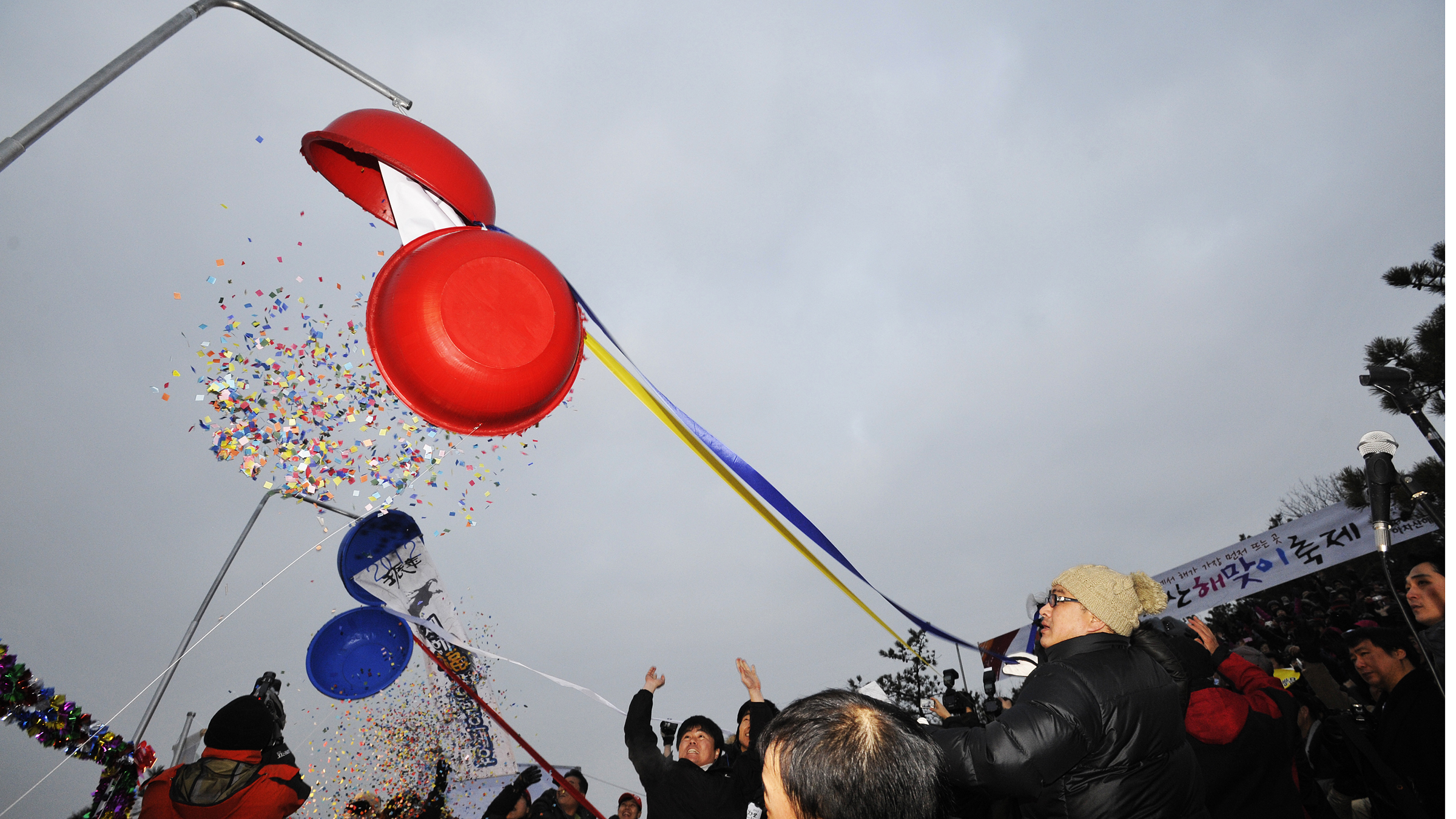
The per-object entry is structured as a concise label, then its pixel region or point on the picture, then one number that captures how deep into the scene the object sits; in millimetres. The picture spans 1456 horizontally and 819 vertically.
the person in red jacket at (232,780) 3084
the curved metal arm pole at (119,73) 2785
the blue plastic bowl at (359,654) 5914
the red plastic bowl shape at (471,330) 2551
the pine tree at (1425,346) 8789
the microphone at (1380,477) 2705
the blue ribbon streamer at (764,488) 3275
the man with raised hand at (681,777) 3600
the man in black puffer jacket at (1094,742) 2006
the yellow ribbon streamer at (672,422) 3352
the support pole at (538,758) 4879
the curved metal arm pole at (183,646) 6008
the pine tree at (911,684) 19078
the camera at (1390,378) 2697
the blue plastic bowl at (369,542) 6074
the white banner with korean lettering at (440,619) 6418
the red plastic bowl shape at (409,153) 2658
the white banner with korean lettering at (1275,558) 8055
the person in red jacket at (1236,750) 3137
